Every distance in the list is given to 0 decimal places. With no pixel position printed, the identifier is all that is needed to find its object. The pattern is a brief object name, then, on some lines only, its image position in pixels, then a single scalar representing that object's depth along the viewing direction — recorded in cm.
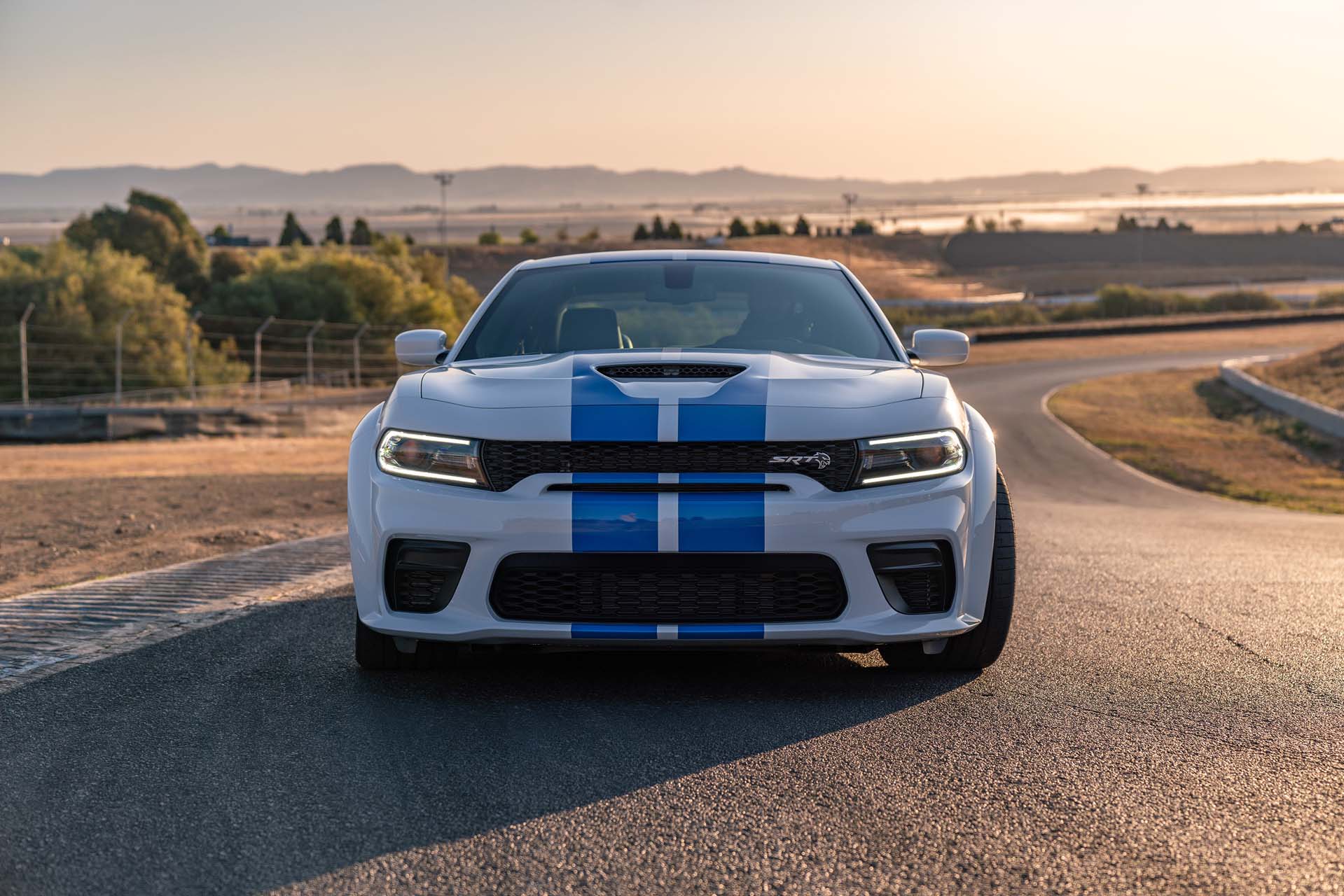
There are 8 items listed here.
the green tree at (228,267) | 6850
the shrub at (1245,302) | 8938
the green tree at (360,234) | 10619
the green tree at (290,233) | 10388
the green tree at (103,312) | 4500
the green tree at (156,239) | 6781
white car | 432
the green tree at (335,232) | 10462
